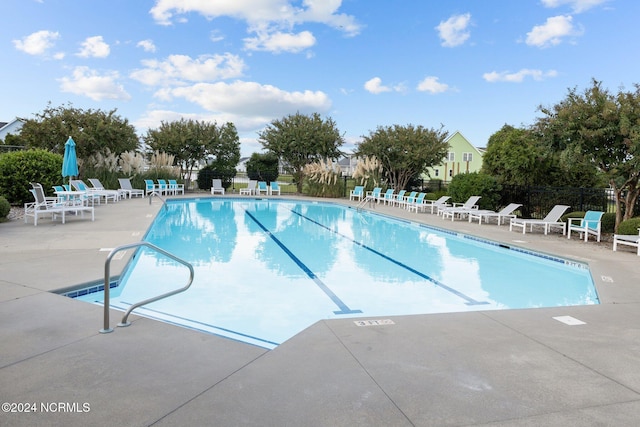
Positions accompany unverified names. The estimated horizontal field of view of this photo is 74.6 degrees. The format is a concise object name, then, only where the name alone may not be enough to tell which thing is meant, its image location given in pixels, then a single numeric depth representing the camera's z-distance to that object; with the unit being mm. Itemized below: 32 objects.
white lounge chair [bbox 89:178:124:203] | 15886
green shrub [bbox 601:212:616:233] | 11422
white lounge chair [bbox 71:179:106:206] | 13680
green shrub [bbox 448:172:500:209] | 16078
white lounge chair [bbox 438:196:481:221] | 14234
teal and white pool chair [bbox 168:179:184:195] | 21366
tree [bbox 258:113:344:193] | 24312
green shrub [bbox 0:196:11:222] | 9938
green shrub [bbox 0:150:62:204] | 12627
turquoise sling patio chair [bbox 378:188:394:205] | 19594
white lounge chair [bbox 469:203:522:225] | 13414
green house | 43781
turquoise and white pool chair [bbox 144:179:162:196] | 19844
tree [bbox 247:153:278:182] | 29422
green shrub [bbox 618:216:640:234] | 9335
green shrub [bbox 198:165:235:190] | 25297
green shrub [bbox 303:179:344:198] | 22578
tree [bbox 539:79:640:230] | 9359
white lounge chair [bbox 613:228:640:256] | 8697
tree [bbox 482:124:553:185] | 18266
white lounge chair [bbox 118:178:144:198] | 18467
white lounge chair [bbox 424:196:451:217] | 15877
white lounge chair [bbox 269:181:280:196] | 23759
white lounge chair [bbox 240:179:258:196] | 23797
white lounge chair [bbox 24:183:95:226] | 9898
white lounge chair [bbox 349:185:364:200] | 20844
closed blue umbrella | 12656
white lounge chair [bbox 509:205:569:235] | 11539
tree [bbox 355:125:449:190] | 20750
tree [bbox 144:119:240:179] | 23469
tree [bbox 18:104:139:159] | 17797
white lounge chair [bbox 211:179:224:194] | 23797
